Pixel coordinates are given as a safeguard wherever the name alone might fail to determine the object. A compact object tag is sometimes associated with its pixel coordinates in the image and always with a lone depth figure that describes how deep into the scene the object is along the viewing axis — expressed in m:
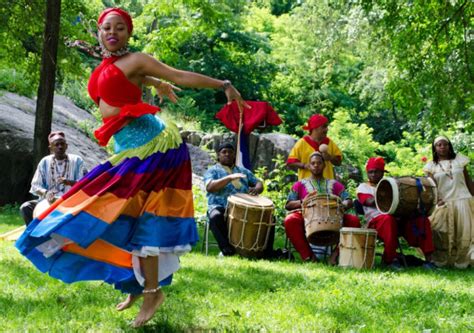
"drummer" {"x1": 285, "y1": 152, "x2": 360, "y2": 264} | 8.52
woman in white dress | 9.00
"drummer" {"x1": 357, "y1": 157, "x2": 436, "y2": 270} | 8.42
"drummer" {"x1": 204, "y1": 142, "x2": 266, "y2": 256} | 8.55
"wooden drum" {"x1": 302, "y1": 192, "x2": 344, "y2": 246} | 8.12
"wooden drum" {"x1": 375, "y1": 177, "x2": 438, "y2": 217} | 8.30
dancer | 4.05
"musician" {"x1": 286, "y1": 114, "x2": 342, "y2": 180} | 9.10
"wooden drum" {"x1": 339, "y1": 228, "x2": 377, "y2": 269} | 8.03
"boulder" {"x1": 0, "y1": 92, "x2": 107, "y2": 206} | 12.88
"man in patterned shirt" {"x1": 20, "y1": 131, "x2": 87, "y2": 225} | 8.06
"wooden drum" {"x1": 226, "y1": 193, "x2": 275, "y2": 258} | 8.34
